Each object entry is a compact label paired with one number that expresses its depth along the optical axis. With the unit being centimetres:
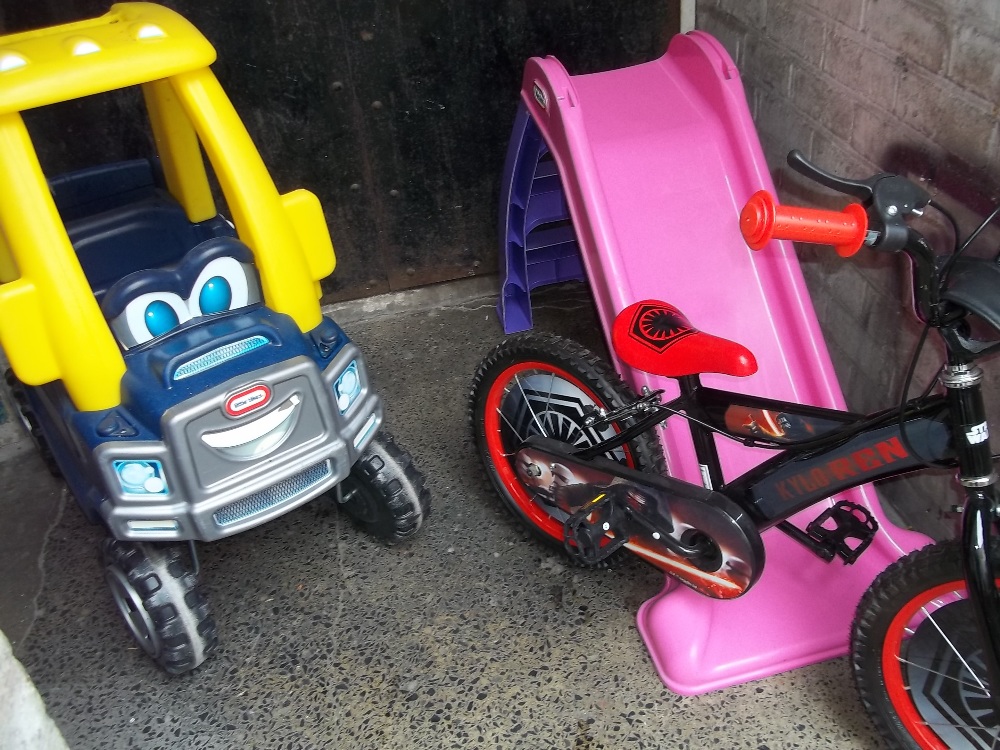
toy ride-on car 149
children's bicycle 113
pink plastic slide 173
